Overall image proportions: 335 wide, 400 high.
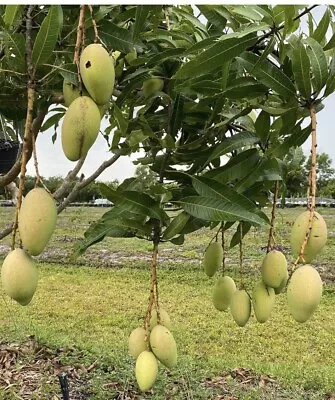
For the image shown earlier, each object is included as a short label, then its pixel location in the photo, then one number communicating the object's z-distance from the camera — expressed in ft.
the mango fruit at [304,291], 2.02
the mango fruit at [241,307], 2.94
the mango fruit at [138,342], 2.45
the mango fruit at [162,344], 2.38
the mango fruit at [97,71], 1.72
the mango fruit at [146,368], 2.34
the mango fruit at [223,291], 3.28
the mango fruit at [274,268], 2.57
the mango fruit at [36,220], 1.81
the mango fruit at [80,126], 1.73
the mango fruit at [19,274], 1.91
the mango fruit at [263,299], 2.74
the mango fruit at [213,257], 3.30
